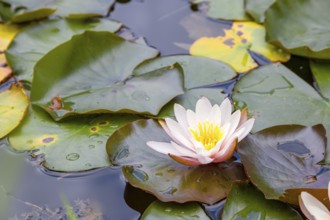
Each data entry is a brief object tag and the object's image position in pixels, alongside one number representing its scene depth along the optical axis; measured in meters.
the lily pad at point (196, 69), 1.35
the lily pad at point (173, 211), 1.16
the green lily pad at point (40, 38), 1.40
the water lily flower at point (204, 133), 1.18
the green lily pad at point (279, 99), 1.27
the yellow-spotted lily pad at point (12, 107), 1.30
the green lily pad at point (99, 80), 1.30
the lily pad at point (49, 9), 1.48
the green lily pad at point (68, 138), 1.25
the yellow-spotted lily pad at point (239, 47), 1.39
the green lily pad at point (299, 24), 1.38
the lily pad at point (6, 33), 1.45
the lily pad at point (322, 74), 1.32
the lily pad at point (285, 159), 1.17
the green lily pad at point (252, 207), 1.16
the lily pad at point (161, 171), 1.18
